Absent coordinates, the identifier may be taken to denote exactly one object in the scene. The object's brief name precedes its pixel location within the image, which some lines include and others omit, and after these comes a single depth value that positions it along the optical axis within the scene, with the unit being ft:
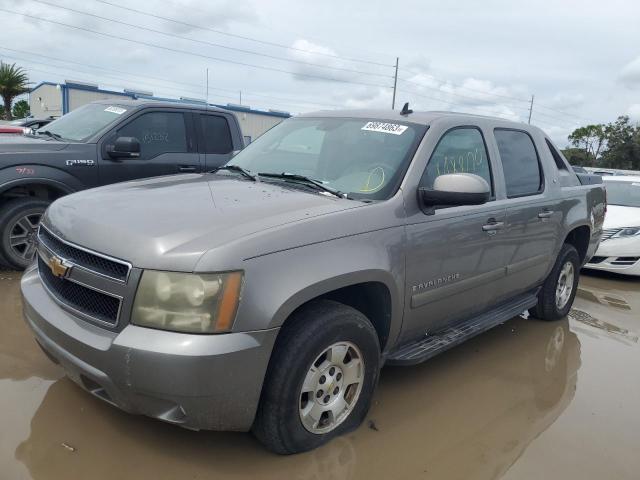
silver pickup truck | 7.11
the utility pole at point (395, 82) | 145.48
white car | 23.27
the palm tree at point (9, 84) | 107.24
